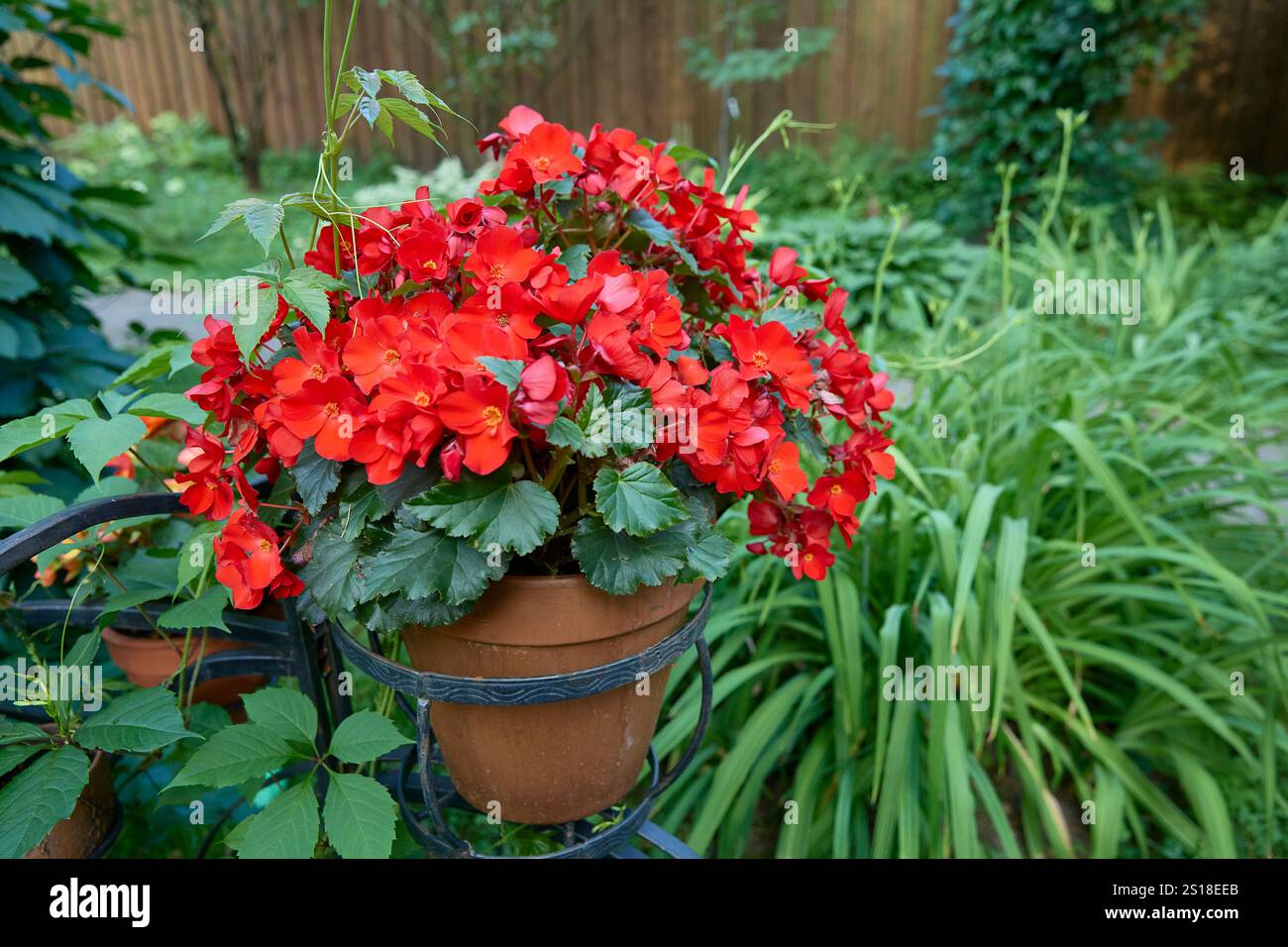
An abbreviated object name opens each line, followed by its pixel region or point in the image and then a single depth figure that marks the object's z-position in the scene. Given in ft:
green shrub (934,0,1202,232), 16.39
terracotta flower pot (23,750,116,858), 2.77
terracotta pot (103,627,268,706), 3.58
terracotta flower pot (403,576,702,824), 2.41
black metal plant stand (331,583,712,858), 2.45
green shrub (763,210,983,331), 13.47
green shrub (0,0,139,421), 4.97
